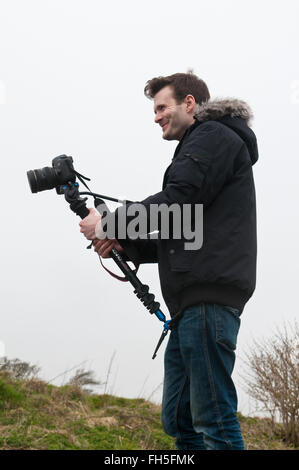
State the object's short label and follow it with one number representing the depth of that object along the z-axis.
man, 2.36
